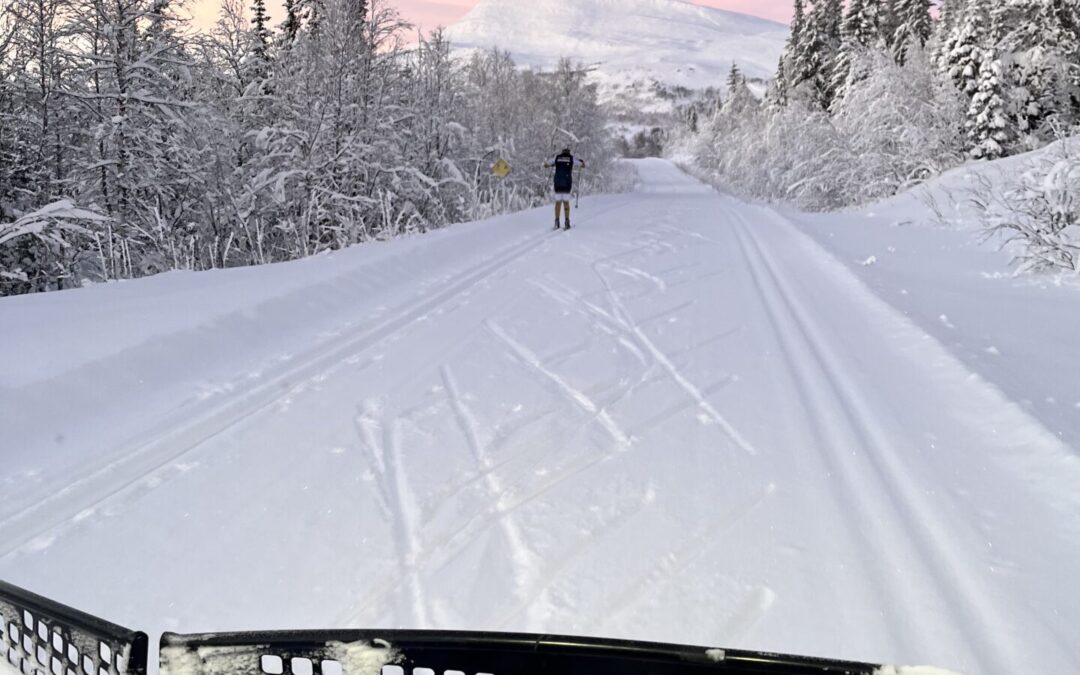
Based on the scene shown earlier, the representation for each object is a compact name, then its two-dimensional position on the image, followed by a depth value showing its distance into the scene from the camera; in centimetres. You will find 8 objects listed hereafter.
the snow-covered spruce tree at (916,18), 4617
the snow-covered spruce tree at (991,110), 2097
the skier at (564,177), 1542
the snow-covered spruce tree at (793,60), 4547
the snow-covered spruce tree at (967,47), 2203
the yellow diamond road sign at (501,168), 1951
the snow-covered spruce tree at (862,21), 4500
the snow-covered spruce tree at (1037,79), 2122
